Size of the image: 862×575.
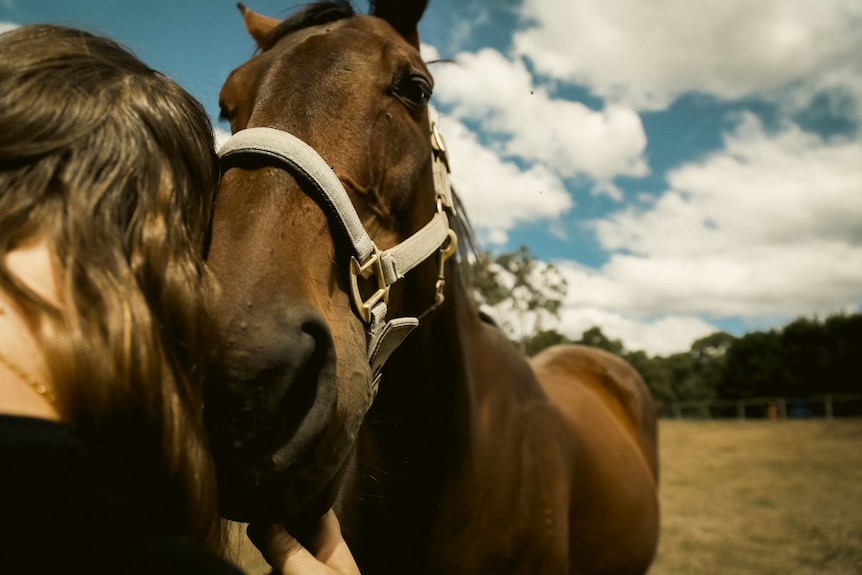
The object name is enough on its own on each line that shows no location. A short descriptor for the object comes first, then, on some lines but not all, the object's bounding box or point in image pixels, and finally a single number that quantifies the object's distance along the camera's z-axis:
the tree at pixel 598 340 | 39.87
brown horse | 0.46
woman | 0.27
